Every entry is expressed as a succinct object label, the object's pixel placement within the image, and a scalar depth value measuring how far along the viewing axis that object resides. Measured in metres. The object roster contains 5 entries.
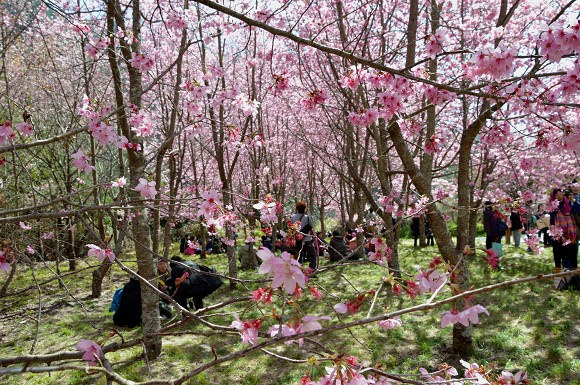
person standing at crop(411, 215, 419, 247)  13.29
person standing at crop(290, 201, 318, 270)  7.01
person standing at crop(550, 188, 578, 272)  6.10
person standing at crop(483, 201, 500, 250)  8.99
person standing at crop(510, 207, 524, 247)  10.41
